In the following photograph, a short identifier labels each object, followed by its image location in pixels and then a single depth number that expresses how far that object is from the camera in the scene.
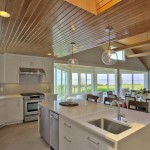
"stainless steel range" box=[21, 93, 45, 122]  4.59
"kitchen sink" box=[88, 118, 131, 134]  1.87
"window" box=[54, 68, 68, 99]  7.08
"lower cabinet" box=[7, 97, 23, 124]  4.35
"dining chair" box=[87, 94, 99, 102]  3.82
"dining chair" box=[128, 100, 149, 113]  2.67
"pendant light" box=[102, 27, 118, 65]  2.68
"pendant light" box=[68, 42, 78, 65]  3.57
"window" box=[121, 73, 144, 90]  10.09
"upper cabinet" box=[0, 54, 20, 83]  4.59
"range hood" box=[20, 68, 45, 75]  4.81
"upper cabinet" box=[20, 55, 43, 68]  4.94
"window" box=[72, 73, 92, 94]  8.17
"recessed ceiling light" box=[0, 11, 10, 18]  1.83
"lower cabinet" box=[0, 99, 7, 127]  4.02
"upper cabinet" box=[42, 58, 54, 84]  5.48
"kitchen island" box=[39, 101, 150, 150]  1.48
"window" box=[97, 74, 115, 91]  9.40
